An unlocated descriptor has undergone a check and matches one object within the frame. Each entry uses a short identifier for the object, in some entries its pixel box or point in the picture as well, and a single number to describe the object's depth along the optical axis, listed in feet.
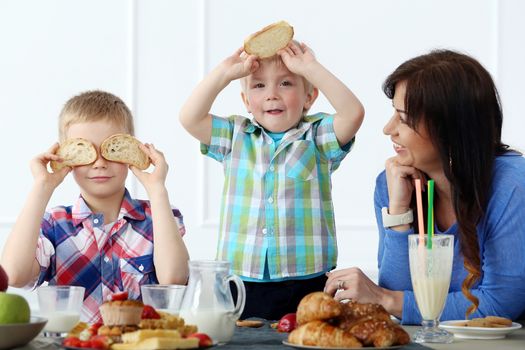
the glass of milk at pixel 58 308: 6.99
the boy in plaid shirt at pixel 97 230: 9.23
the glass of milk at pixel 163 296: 7.15
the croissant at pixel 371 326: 6.40
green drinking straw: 7.37
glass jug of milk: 6.76
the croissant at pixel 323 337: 6.34
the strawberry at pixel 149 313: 6.59
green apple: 6.46
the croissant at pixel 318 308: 6.53
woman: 8.40
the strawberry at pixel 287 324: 7.24
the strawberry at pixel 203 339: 6.26
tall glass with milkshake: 7.32
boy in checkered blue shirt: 9.96
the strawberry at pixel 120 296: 6.62
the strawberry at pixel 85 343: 6.22
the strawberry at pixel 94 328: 6.45
